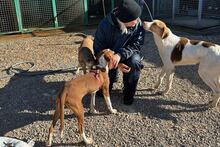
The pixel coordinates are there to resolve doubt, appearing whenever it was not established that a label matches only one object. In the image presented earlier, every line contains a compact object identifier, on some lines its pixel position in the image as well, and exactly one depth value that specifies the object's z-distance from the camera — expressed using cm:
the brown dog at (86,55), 476
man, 424
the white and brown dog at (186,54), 428
